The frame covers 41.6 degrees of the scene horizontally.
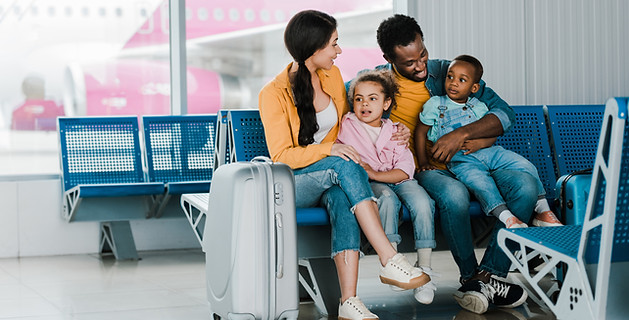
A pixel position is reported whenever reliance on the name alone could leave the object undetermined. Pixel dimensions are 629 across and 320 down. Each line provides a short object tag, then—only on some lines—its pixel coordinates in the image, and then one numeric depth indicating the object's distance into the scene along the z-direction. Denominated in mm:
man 3766
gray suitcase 3211
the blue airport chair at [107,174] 5996
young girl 3717
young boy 3908
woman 3438
